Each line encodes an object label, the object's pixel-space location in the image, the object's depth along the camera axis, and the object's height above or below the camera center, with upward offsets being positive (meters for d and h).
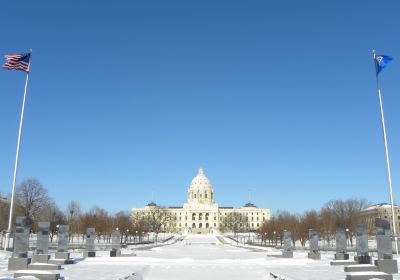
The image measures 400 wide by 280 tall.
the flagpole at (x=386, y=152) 32.72 +6.85
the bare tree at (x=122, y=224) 96.48 +4.59
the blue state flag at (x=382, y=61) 33.09 +13.25
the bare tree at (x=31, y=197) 82.38 +8.49
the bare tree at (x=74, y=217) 98.69 +7.16
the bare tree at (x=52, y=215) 84.50 +5.87
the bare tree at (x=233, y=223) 169.00 +9.05
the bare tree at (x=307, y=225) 77.19 +3.92
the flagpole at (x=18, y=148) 31.28 +6.66
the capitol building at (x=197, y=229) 183.25 +6.98
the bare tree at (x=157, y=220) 140.79 +8.70
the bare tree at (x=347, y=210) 87.21 +8.67
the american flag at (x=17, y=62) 32.31 +12.77
